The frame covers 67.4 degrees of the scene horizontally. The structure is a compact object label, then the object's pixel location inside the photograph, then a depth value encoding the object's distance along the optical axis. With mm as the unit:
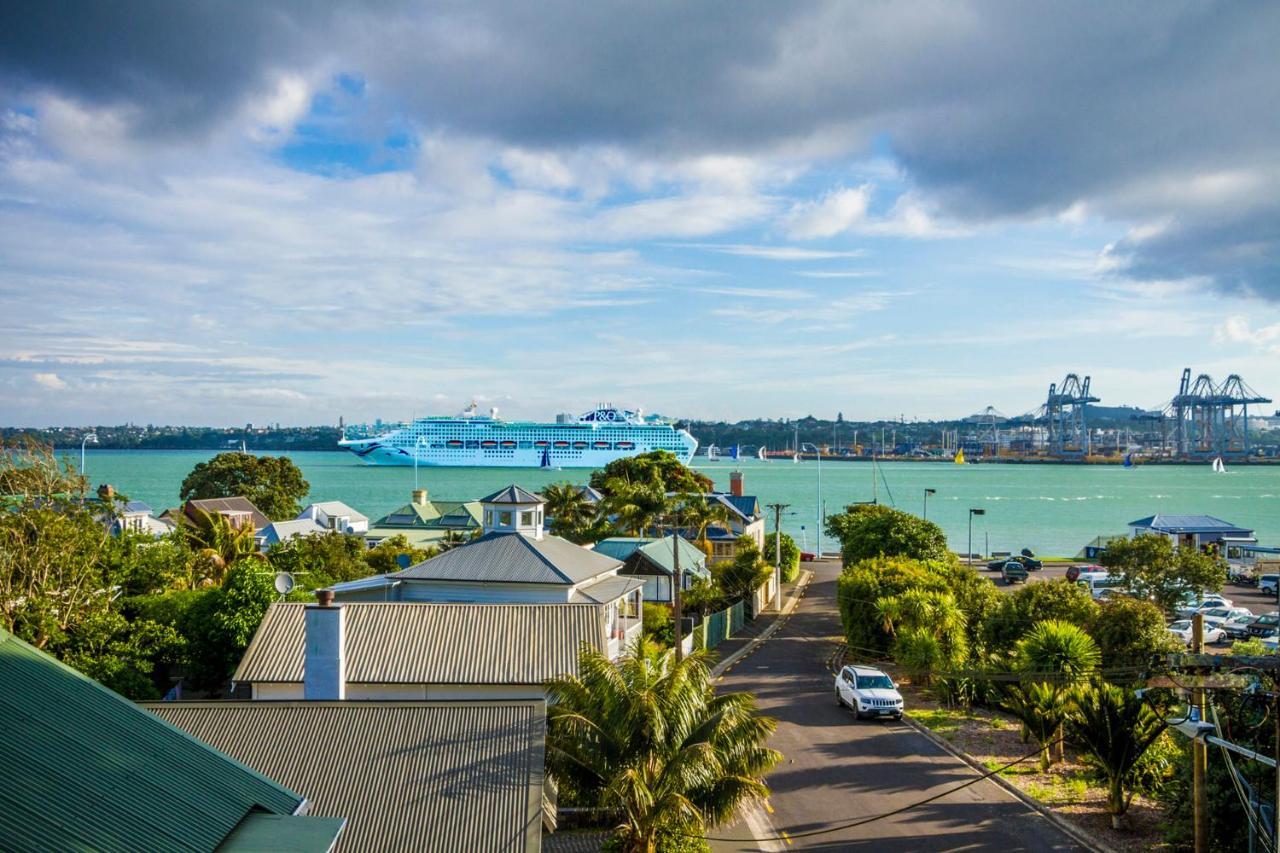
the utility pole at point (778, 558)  44609
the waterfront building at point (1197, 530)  63094
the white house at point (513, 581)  26547
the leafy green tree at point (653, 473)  57594
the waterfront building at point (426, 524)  60812
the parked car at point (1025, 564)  63562
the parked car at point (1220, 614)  40844
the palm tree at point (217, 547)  36594
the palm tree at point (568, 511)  50812
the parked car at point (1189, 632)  37375
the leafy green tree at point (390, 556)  45062
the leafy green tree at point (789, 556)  54969
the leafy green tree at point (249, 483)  76062
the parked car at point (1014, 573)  58000
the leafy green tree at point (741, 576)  43688
